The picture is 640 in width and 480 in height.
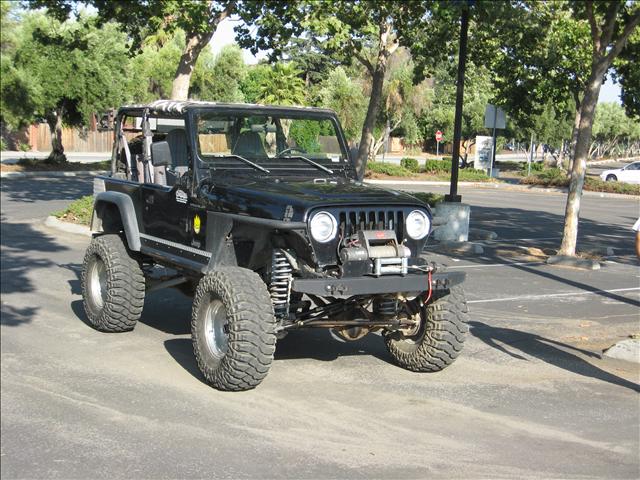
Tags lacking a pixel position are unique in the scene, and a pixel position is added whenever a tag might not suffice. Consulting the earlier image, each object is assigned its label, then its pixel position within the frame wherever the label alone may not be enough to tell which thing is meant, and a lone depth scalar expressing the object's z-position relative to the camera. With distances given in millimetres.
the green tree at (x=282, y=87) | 47906
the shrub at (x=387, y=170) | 43312
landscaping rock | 8125
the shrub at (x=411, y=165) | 46156
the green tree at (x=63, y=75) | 34969
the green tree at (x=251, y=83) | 68250
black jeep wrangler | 6660
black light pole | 15828
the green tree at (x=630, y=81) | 28972
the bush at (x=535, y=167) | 49875
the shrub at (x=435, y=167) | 46312
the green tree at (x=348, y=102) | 56094
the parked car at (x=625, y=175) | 45281
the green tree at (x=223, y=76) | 57656
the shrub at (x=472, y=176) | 42844
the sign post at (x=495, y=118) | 33625
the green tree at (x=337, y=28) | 17172
